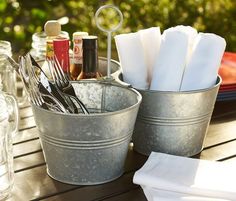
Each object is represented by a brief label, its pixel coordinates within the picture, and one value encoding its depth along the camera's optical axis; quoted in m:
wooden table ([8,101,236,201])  0.94
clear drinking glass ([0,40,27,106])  1.13
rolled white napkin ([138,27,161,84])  1.07
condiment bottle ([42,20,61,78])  1.12
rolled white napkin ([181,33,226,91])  1.03
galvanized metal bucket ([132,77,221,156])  0.99
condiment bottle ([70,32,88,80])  1.11
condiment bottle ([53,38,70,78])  1.04
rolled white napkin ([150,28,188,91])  1.02
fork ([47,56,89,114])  1.00
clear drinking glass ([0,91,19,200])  0.94
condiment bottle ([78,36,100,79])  1.02
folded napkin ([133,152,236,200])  0.91
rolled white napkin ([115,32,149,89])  1.05
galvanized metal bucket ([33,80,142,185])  0.91
